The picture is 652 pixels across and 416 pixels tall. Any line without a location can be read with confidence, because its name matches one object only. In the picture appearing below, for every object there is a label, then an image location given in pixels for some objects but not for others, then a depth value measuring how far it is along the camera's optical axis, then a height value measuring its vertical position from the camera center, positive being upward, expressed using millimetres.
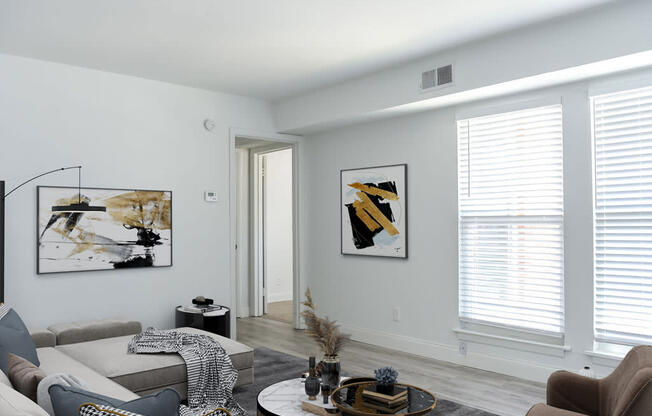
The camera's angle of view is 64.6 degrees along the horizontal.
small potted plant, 2766 -900
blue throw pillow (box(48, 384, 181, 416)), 1630 -609
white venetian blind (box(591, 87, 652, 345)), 3703 -24
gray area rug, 3592 -1394
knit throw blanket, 3496 -1078
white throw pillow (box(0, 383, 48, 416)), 1556 -595
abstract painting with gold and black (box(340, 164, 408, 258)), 5363 +26
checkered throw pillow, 1531 -590
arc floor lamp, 4152 +54
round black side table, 4910 -1017
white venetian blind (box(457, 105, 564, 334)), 4230 -53
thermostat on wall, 5578 +193
